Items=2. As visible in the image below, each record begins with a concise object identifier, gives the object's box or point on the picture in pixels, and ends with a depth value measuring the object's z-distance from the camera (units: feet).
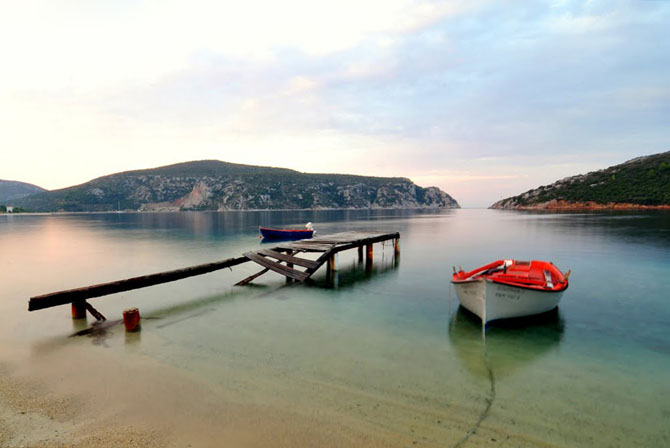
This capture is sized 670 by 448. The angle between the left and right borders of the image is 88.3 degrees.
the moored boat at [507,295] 37.22
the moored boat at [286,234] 146.72
